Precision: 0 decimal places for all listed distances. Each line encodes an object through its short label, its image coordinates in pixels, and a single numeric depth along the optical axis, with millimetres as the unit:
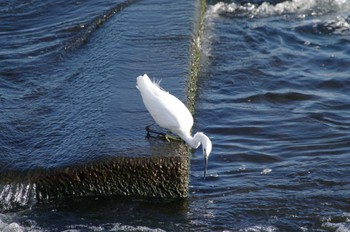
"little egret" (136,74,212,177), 13406
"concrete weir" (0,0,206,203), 12758
